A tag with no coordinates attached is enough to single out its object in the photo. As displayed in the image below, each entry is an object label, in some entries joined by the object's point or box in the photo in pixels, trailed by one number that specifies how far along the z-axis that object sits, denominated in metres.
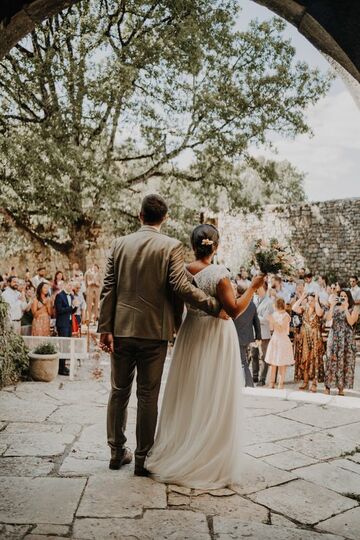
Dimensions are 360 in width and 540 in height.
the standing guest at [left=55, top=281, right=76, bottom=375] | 8.04
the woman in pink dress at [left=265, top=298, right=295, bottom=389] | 7.21
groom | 3.20
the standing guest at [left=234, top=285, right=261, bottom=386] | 6.97
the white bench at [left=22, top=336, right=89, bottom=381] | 7.29
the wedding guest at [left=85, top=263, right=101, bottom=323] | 13.54
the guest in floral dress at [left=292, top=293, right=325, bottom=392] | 7.32
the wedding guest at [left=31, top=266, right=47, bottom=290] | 11.01
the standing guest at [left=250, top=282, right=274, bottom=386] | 7.80
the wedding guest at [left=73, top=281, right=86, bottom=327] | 9.83
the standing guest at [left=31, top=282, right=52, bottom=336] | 8.16
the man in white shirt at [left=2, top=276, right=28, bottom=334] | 8.73
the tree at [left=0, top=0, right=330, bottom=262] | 12.15
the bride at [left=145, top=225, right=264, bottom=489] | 3.17
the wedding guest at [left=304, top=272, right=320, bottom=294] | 12.65
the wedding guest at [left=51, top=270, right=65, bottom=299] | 9.27
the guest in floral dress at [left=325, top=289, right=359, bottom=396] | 6.85
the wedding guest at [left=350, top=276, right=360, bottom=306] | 12.07
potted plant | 6.81
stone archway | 2.84
